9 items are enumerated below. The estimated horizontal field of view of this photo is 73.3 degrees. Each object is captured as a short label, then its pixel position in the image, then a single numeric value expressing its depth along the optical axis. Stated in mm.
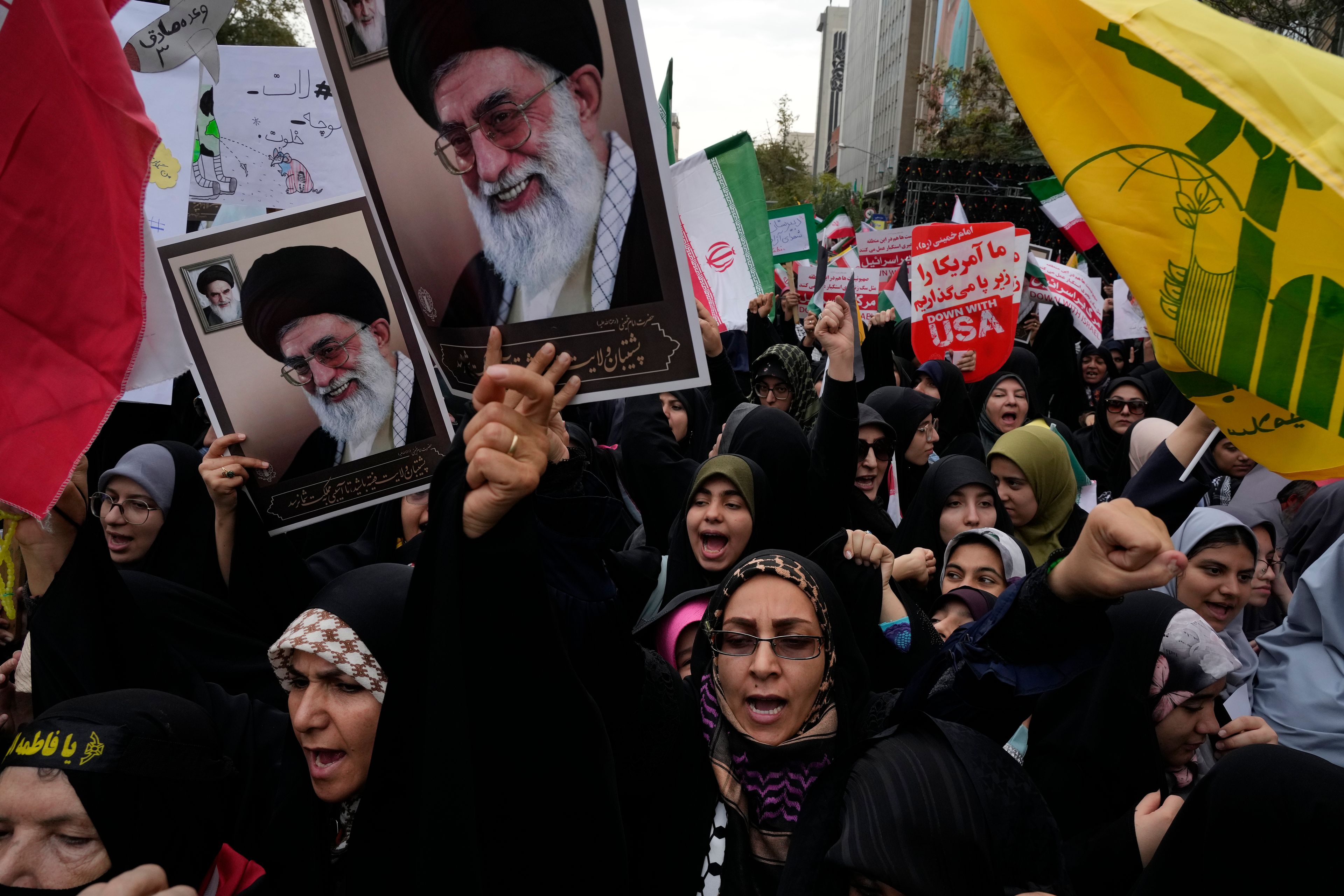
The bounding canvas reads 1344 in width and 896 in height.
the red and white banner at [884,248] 8289
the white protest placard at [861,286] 7914
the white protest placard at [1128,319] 7582
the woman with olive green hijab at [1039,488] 4078
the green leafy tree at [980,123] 22734
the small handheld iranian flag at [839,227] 11000
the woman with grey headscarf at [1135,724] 2340
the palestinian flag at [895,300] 8602
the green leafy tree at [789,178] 36125
